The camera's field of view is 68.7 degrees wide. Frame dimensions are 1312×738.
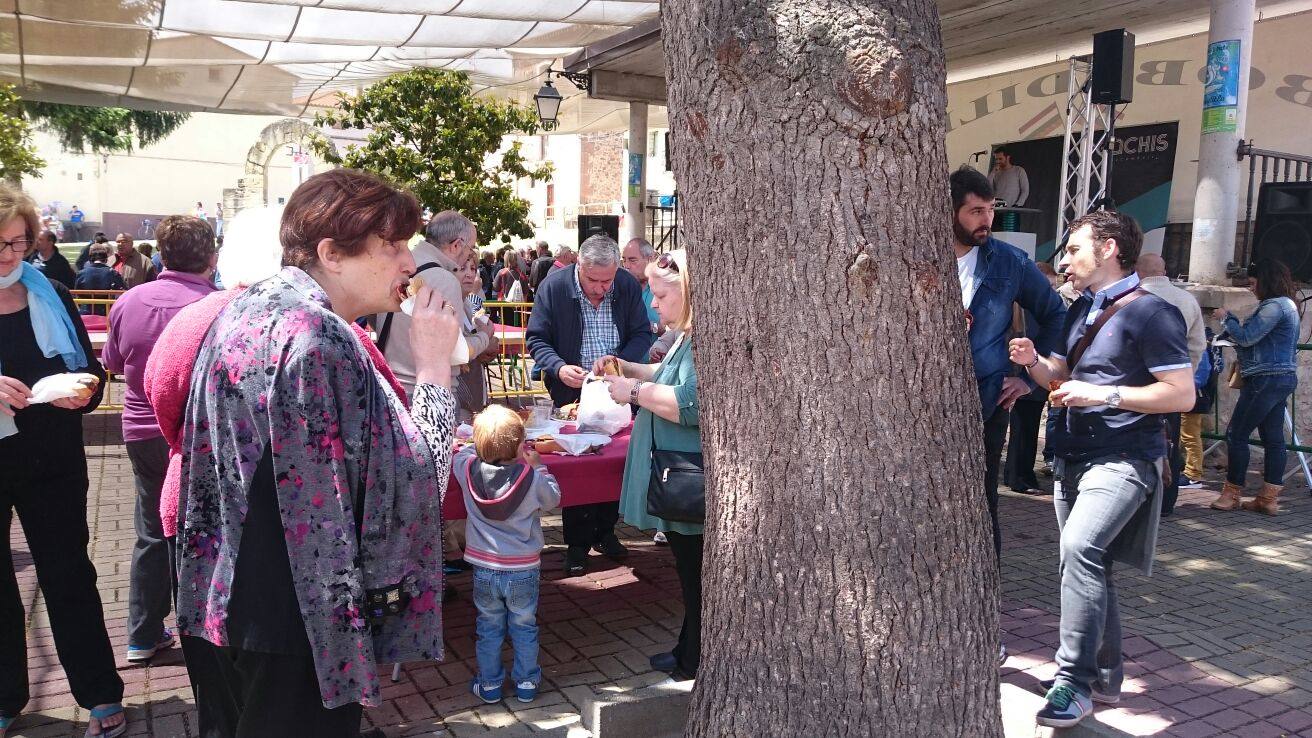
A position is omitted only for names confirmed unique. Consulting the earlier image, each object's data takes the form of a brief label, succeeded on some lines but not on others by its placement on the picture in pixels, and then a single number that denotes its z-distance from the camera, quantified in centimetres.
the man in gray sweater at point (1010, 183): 1320
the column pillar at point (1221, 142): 798
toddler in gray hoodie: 367
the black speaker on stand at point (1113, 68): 883
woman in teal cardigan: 348
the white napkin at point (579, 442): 410
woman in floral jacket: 183
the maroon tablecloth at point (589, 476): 399
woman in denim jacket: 686
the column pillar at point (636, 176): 1318
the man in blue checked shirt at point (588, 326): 541
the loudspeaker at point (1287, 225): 909
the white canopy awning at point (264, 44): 992
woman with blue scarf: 332
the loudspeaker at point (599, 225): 1748
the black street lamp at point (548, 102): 1295
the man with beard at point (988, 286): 398
